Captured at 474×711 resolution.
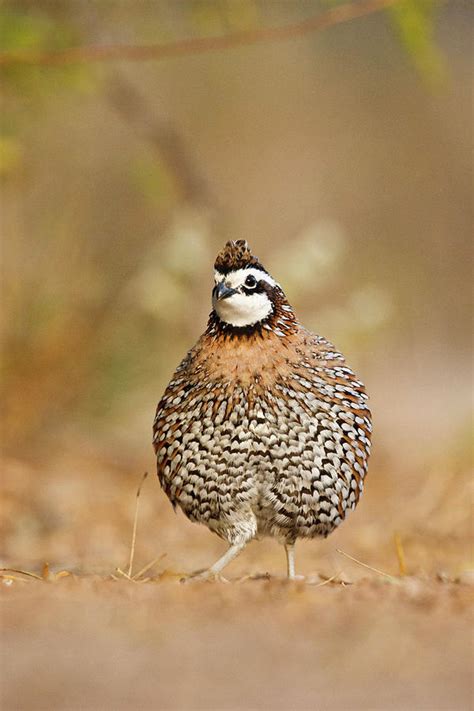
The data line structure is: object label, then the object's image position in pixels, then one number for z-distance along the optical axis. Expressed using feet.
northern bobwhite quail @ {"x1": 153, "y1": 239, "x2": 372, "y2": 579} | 27.63
